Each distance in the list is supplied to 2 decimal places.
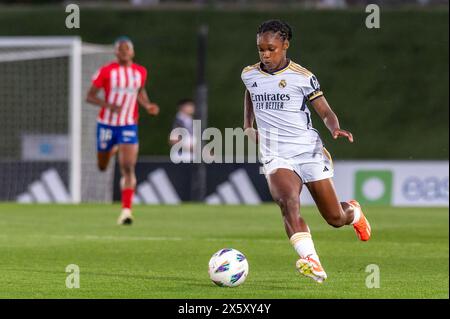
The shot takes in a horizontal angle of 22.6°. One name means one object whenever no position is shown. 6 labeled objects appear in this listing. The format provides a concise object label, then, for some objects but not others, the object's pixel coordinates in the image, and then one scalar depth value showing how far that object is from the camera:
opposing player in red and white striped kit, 16.41
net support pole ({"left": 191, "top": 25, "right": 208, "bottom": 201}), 23.70
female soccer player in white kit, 9.48
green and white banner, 23.12
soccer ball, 9.24
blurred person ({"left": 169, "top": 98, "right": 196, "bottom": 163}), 25.37
